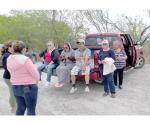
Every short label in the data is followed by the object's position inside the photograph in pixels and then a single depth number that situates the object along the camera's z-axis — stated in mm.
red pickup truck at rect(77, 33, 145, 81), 4122
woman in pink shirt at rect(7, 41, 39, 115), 2067
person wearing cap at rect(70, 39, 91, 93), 3251
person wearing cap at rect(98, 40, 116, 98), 3112
